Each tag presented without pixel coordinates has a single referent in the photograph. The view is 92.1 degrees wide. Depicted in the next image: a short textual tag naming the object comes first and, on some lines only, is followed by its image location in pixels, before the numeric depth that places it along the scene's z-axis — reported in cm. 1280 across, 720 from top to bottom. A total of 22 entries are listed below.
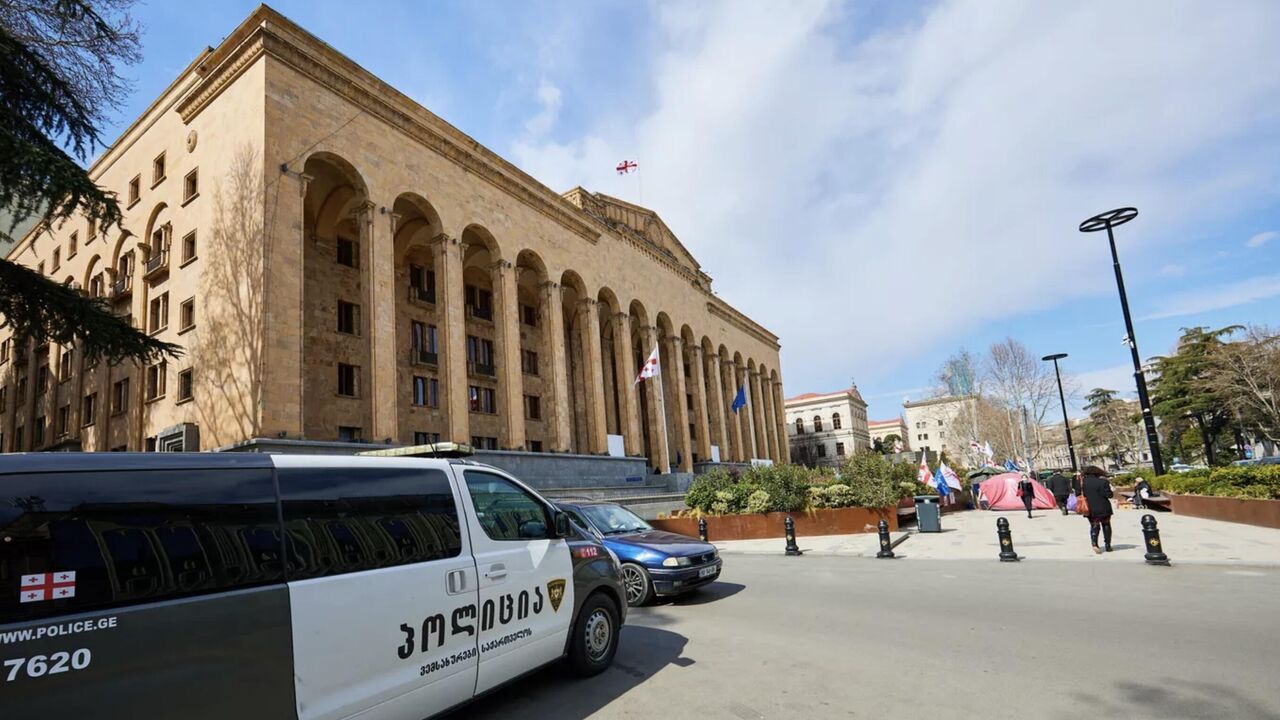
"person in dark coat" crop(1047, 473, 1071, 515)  2008
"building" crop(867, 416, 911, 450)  11944
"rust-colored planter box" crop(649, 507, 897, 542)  1781
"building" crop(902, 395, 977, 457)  7044
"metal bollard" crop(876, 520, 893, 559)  1326
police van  268
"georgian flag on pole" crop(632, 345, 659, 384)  2885
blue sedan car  895
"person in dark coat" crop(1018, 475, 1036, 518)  2092
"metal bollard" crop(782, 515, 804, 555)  1459
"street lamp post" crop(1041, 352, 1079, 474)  3306
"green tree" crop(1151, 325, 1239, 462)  4256
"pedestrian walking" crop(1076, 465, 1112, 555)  1182
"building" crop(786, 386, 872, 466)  8844
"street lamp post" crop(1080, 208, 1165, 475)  1839
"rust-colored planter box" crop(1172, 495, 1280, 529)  1400
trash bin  1772
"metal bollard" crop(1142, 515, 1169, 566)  1052
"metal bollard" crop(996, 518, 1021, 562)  1184
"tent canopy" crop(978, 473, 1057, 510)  2575
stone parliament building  1912
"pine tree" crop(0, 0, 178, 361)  1089
